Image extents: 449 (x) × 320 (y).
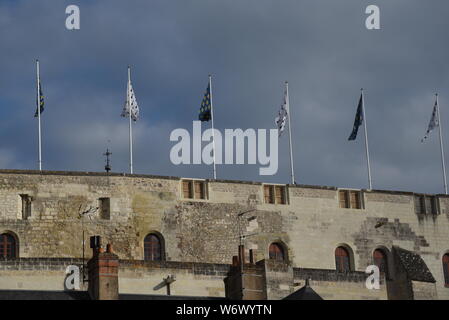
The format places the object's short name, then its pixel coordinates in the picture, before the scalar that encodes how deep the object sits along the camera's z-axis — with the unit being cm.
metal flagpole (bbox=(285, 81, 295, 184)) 6544
